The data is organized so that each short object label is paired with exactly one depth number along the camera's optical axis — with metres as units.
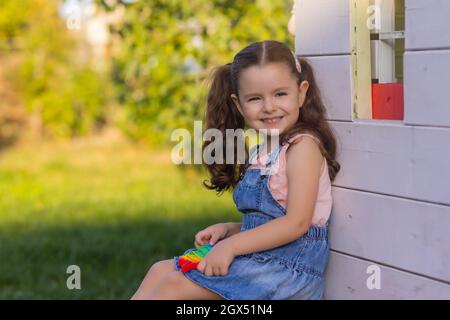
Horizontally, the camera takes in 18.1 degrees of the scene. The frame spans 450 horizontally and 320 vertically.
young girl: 4.21
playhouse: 3.79
